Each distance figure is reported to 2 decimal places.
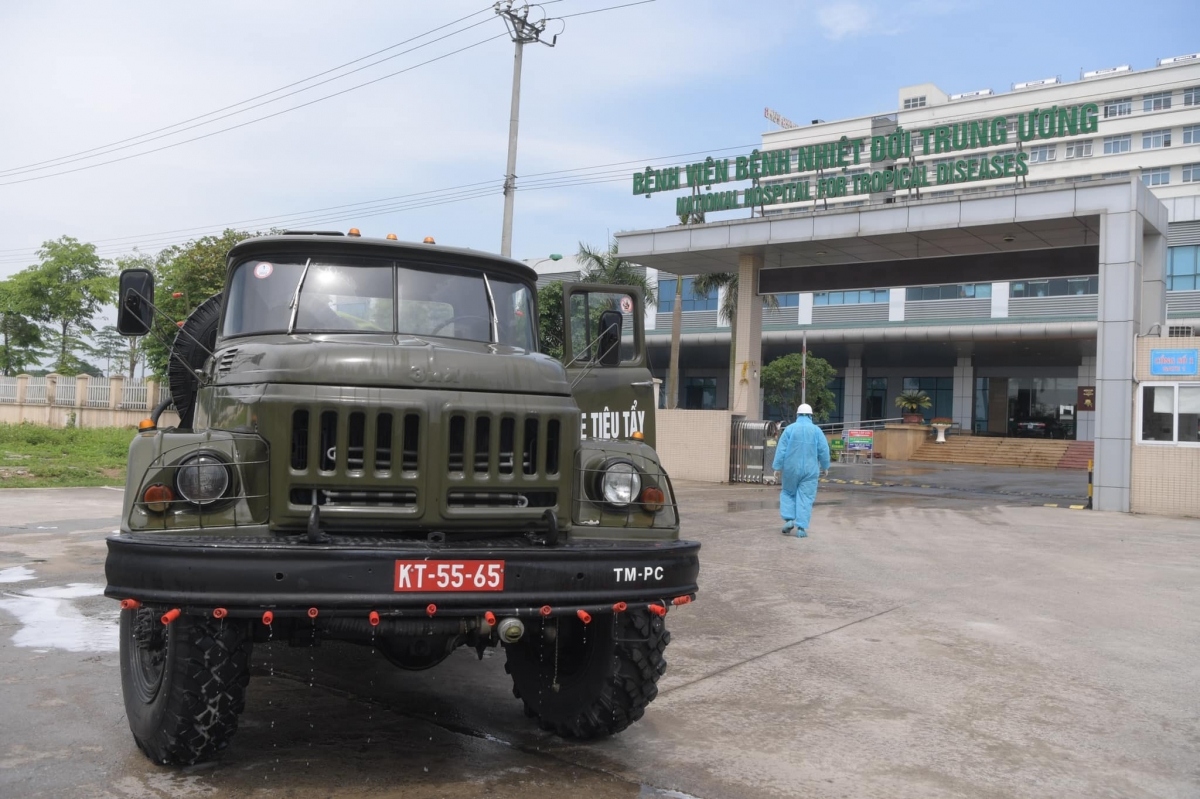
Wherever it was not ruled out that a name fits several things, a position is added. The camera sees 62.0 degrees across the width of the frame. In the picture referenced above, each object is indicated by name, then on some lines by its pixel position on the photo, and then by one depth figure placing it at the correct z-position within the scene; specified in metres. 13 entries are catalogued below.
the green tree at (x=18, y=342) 44.34
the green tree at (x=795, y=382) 41.62
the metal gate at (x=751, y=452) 22.25
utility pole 21.61
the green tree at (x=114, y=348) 59.27
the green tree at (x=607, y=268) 36.66
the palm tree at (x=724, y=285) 35.72
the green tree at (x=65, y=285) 42.91
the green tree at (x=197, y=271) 30.08
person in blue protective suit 12.26
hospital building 17.41
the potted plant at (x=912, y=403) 43.75
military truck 3.67
